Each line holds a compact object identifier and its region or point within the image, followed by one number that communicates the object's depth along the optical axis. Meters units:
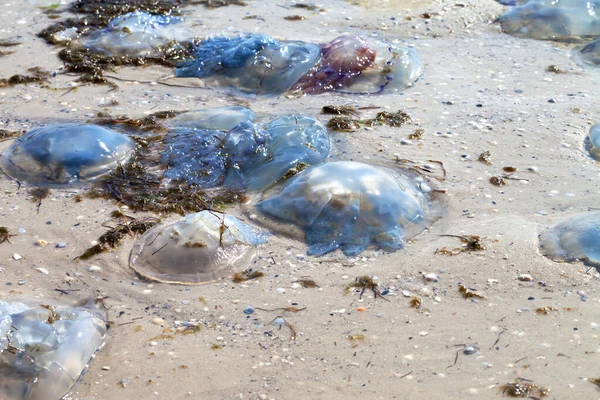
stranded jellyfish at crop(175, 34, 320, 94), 5.61
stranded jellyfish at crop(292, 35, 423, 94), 5.60
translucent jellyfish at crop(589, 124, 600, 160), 4.76
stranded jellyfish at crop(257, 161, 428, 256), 3.89
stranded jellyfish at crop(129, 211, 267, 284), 3.62
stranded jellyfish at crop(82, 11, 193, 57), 6.13
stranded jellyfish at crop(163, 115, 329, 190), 4.44
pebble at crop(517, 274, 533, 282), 3.60
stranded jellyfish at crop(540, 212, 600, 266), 3.72
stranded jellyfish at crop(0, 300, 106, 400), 2.88
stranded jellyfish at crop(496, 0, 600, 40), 6.71
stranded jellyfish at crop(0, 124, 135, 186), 4.39
